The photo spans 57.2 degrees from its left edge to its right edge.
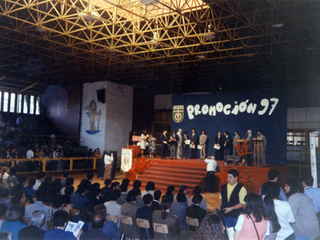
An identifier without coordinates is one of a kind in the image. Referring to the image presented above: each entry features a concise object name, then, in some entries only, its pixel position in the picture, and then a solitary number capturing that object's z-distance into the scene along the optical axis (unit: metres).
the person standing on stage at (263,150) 11.79
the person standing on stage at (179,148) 14.78
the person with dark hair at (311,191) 4.34
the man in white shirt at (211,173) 11.60
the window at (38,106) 24.28
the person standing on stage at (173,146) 14.76
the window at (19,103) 23.25
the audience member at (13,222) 3.43
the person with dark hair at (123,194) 5.41
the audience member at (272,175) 4.78
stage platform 11.17
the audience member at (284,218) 3.40
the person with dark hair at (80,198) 5.22
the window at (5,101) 22.58
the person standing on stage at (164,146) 14.42
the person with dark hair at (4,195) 5.22
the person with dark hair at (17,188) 5.97
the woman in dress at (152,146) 15.26
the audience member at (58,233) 3.12
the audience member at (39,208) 4.42
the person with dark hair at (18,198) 4.66
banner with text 13.46
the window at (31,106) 23.92
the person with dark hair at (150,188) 6.09
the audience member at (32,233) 3.19
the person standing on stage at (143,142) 16.06
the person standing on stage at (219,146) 14.20
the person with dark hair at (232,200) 4.07
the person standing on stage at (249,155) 12.05
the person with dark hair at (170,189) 5.59
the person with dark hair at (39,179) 6.87
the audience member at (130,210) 4.63
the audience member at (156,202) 4.78
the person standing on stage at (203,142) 14.85
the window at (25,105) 23.56
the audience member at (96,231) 3.18
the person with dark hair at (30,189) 5.79
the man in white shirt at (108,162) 13.52
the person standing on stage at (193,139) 14.90
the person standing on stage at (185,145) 14.88
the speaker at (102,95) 19.75
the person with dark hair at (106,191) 5.59
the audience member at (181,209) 4.70
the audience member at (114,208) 4.85
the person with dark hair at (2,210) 3.89
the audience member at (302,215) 3.68
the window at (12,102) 22.97
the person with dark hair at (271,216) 3.13
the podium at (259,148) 11.52
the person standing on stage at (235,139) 13.34
